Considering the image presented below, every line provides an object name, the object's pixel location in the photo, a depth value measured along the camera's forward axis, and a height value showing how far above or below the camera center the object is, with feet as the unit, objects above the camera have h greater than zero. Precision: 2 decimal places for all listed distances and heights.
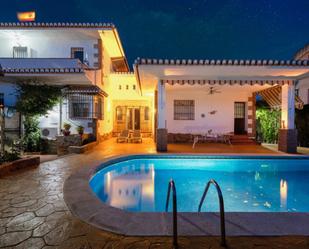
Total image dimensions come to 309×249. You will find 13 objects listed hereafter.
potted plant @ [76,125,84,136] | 39.82 -1.26
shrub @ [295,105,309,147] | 43.12 -0.05
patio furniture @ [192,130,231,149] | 45.01 -2.93
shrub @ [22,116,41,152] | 40.72 -2.38
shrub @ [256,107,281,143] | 48.17 +0.15
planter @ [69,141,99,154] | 34.01 -4.31
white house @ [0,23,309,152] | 32.27 +8.30
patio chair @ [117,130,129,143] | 50.14 -3.27
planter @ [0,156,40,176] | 20.74 -4.65
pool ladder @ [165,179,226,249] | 8.95 -4.38
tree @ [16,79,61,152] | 41.29 +3.95
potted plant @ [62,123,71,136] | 39.07 -1.37
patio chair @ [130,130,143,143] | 49.88 -3.27
